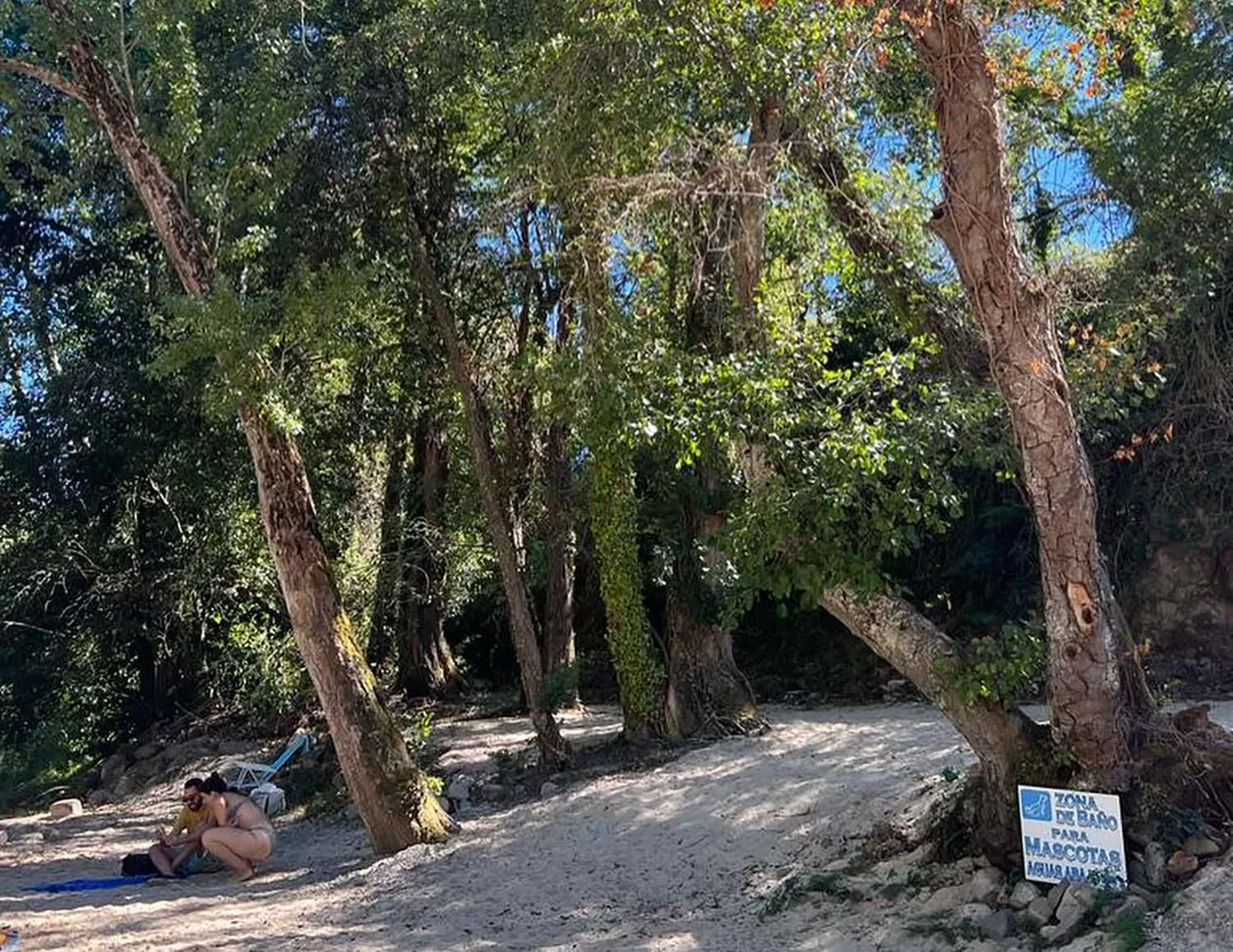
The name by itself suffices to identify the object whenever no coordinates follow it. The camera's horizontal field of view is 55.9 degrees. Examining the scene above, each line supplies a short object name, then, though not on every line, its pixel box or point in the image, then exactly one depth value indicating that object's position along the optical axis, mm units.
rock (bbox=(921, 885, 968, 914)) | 5906
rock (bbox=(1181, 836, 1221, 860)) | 5480
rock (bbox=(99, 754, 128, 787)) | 16172
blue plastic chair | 12602
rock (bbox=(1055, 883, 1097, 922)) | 5391
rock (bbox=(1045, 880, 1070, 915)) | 5547
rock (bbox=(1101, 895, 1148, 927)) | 5163
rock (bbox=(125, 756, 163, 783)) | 15719
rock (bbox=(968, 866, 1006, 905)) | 5867
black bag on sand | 10180
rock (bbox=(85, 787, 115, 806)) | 15375
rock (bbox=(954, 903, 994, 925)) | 5660
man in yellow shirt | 10039
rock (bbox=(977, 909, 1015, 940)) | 5453
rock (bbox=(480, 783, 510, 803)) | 11250
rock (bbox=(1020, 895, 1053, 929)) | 5480
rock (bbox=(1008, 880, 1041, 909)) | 5685
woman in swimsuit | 9828
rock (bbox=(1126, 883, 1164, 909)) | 5262
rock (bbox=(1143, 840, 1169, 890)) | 5439
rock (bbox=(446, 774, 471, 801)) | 11438
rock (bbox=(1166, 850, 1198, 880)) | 5410
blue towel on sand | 9625
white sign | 5570
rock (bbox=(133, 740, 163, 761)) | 16484
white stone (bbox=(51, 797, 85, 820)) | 14461
